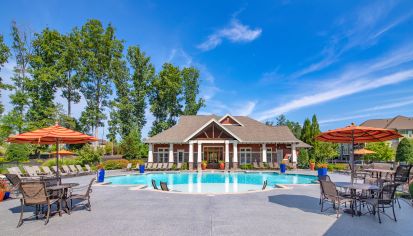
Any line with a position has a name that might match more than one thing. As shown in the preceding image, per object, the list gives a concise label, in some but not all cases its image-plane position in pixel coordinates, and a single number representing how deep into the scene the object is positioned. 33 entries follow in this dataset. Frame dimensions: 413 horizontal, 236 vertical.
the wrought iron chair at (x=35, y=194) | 7.01
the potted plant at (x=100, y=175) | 16.39
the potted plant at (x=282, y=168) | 24.60
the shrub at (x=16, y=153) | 29.80
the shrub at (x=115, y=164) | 27.90
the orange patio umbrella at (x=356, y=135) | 9.08
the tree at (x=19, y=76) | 34.72
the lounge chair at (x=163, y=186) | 13.42
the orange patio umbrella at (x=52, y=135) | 8.67
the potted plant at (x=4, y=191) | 10.12
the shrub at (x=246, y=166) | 28.27
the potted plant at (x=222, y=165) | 28.56
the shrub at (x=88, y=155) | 27.23
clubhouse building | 29.50
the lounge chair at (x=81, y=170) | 21.54
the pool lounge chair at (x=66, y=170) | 20.01
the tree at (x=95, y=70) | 38.68
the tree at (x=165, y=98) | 43.31
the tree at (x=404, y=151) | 39.94
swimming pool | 17.42
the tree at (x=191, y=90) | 45.94
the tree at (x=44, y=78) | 35.75
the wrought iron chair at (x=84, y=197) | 8.15
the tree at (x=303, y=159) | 29.30
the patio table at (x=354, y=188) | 7.82
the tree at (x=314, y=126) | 40.16
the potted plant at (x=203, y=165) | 28.20
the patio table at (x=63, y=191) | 7.72
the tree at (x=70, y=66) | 37.44
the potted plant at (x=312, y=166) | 27.14
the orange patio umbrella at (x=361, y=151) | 24.77
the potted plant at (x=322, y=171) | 18.84
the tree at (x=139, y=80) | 43.09
